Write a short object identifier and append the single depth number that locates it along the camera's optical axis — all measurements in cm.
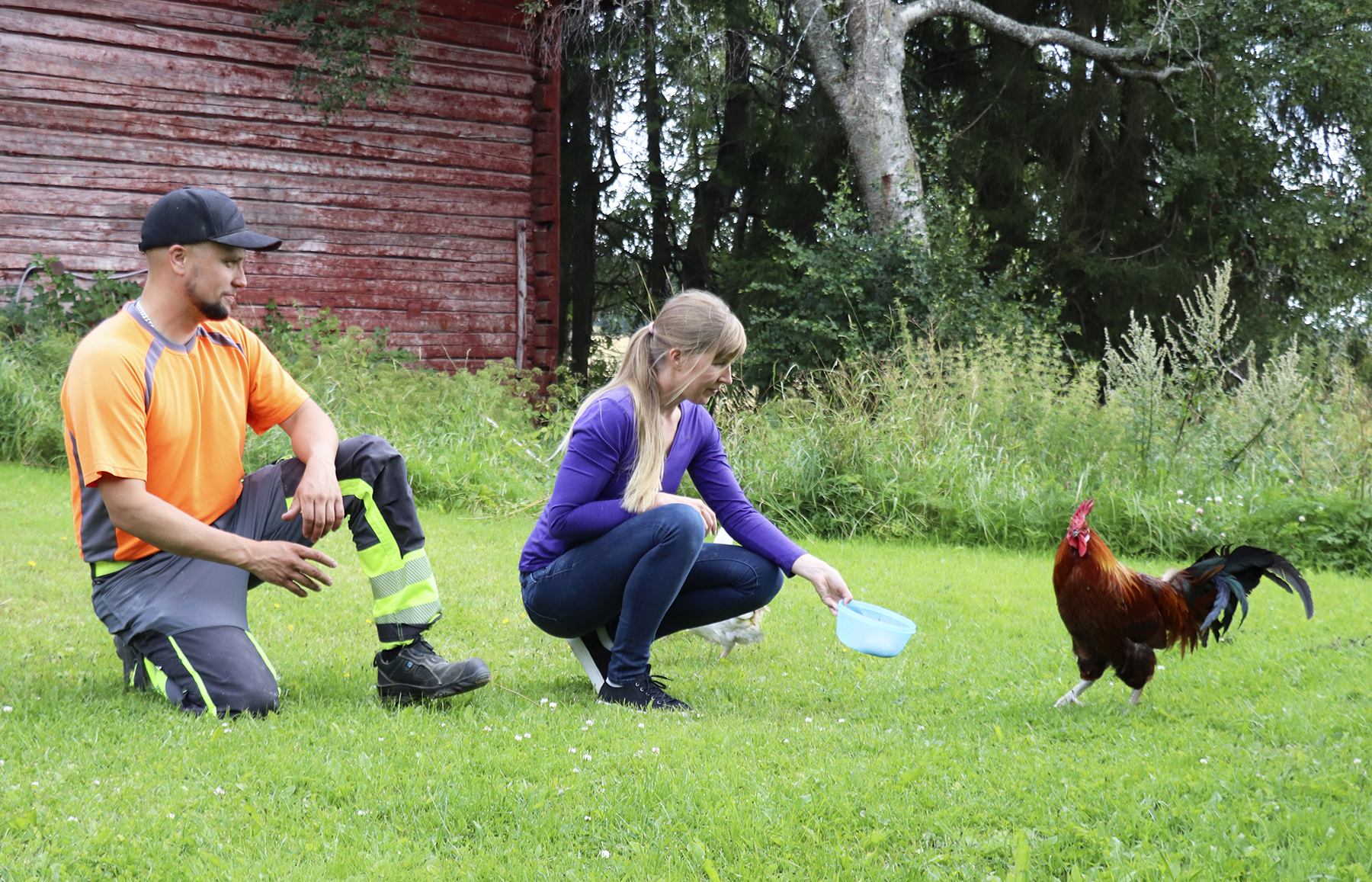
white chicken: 474
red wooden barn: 1077
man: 330
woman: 379
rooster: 390
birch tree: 1370
